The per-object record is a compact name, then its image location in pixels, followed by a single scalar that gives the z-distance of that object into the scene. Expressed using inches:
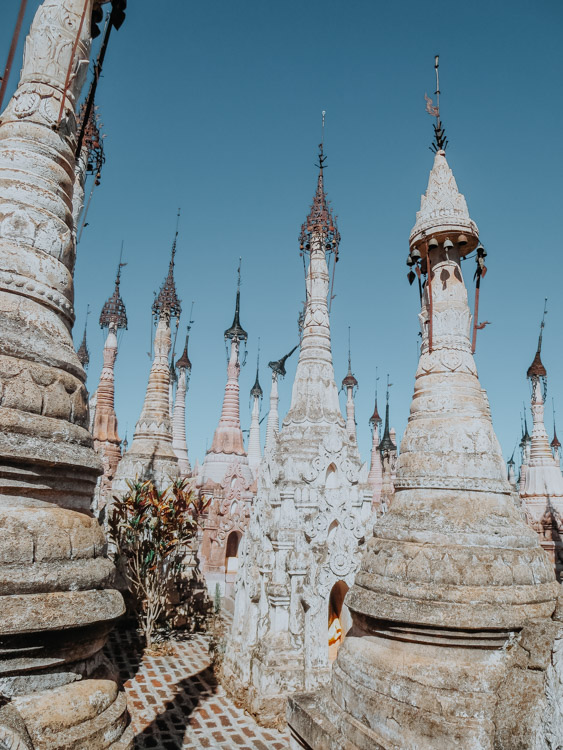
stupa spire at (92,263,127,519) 802.8
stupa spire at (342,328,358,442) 1175.7
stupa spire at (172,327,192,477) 1015.0
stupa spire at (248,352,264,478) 1104.8
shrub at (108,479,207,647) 438.0
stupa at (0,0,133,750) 95.0
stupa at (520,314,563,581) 599.2
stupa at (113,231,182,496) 564.4
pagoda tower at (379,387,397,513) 1123.9
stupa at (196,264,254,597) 767.1
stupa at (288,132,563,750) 133.0
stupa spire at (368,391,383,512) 1107.0
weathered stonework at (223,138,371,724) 322.0
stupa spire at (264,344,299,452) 1094.3
